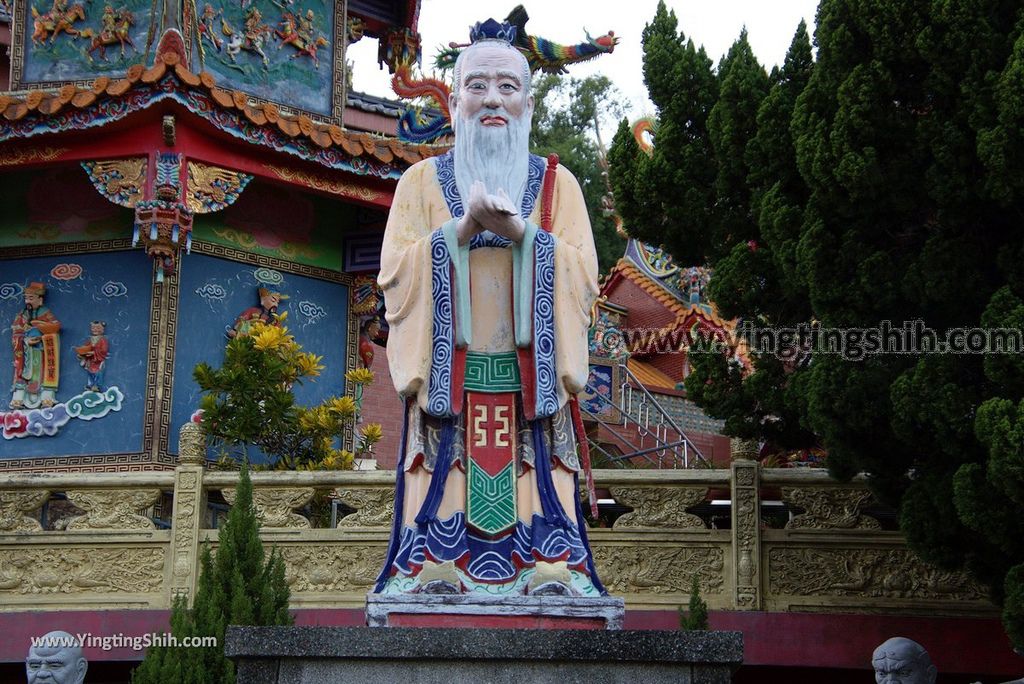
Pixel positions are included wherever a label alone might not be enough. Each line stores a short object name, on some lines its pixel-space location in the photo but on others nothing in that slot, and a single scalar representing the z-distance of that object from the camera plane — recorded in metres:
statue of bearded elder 8.53
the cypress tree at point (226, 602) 10.40
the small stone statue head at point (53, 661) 9.09
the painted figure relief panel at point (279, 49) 16.19
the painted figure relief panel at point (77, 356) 14.90
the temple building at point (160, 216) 14.52
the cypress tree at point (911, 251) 9.87
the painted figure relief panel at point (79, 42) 15.89
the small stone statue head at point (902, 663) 8.81
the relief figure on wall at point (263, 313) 15.34
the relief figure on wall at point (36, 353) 15.09
